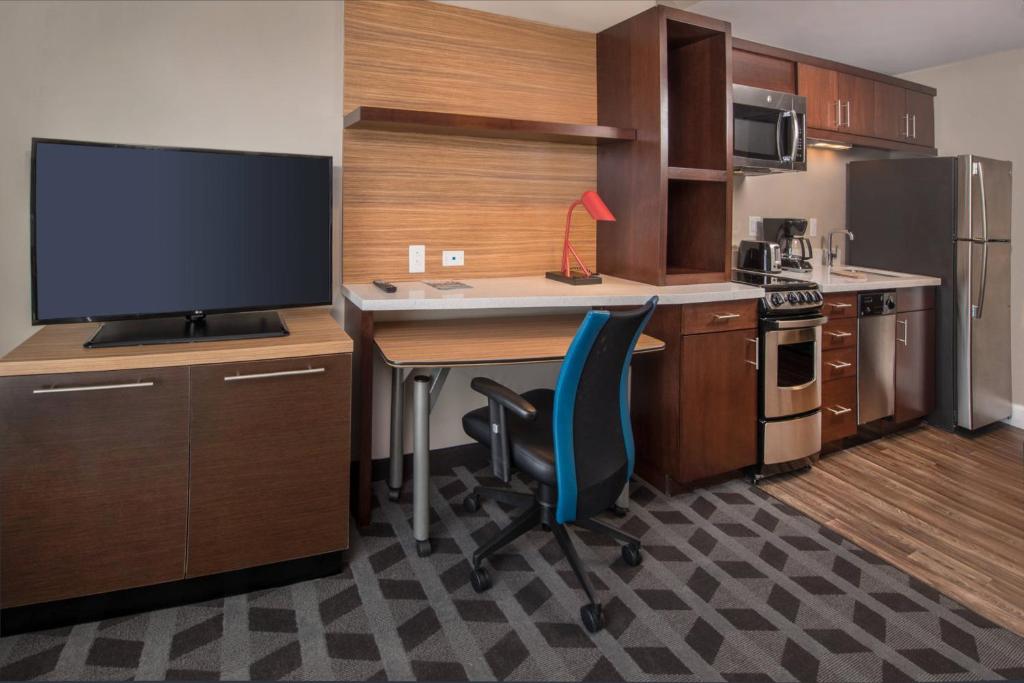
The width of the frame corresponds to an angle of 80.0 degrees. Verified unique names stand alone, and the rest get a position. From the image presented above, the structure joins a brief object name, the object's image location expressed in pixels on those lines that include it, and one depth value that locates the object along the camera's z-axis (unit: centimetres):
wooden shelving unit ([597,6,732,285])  279
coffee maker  377
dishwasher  339
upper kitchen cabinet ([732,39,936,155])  338
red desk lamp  272
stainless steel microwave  319
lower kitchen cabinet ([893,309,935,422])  360
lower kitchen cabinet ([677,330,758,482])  274
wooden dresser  171
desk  216
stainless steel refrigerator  359
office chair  183
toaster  337
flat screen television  188
